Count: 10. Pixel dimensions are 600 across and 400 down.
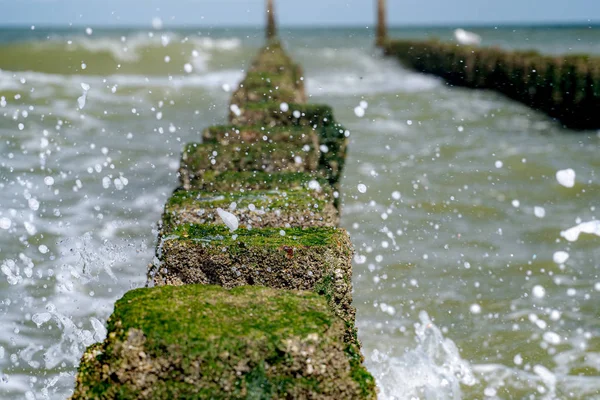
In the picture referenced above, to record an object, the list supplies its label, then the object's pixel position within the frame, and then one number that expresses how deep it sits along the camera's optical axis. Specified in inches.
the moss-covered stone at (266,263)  206.5
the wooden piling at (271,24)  2306.8
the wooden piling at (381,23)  2518.5
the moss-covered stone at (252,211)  252.8
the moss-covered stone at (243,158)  315.9
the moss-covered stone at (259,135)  331.6
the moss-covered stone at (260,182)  287.7
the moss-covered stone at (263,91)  476.7
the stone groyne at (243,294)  157.3
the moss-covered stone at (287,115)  395.5
